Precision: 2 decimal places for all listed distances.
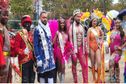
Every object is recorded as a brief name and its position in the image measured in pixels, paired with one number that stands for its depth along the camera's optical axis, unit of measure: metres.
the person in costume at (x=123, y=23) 8.25
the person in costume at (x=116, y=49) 8.31
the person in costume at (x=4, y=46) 5.80
